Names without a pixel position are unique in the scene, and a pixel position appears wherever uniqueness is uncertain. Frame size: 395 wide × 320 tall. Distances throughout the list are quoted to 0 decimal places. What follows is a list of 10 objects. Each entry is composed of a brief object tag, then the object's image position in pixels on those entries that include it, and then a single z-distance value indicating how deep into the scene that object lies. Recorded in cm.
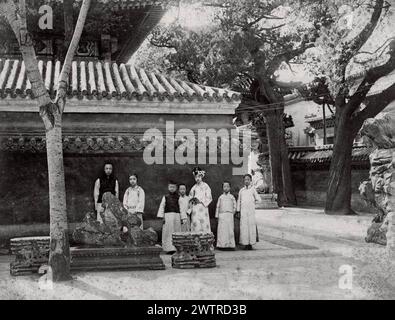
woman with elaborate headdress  1102
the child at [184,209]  1095
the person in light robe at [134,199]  1062
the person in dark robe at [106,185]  1086
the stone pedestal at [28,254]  840
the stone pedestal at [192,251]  892
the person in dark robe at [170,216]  1089
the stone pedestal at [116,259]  863
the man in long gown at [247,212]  1142
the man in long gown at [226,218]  1134
